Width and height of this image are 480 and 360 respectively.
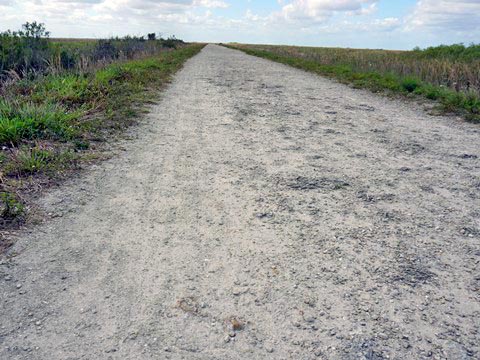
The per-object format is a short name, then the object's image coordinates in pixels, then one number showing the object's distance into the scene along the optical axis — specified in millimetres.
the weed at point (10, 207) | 3360
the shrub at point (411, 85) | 10375
